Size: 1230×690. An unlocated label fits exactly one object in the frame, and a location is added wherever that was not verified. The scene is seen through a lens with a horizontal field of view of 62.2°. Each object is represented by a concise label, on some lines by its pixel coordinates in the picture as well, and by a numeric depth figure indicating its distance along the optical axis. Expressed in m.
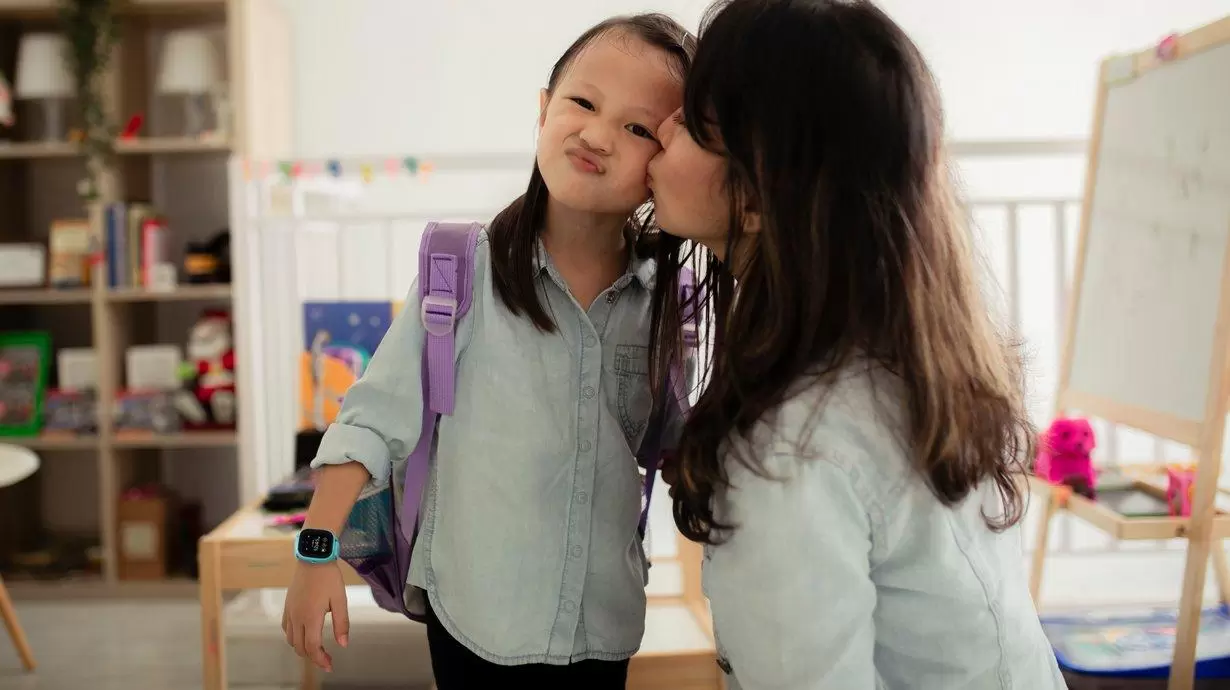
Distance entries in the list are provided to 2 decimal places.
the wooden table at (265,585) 1.57
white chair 2.35
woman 0.70
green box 3.09
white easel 1.59
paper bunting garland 2.28
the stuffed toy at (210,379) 3.00
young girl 0.93
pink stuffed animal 1.85
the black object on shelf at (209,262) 3.00
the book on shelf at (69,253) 2.99
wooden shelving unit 2.98
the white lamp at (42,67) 2.99
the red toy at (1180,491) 1.72
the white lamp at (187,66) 2.96
